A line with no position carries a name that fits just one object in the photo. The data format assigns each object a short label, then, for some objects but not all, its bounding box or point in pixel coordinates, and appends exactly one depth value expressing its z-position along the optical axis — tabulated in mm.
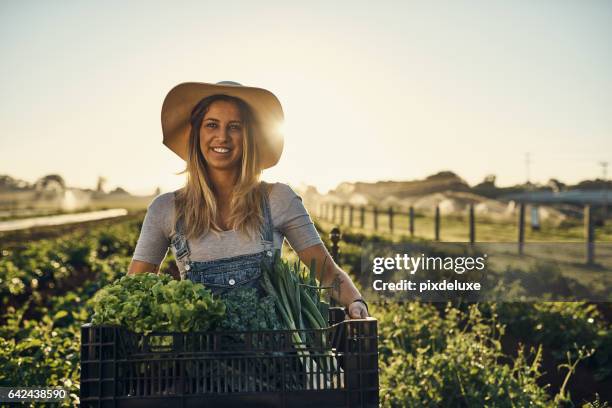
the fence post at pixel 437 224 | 17094
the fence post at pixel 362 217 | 23550
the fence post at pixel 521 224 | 14928
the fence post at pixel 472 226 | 15148
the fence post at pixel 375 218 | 21712
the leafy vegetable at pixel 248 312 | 2287
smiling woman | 2873
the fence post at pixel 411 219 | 18797
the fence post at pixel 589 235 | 13508
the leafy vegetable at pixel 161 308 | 2117
